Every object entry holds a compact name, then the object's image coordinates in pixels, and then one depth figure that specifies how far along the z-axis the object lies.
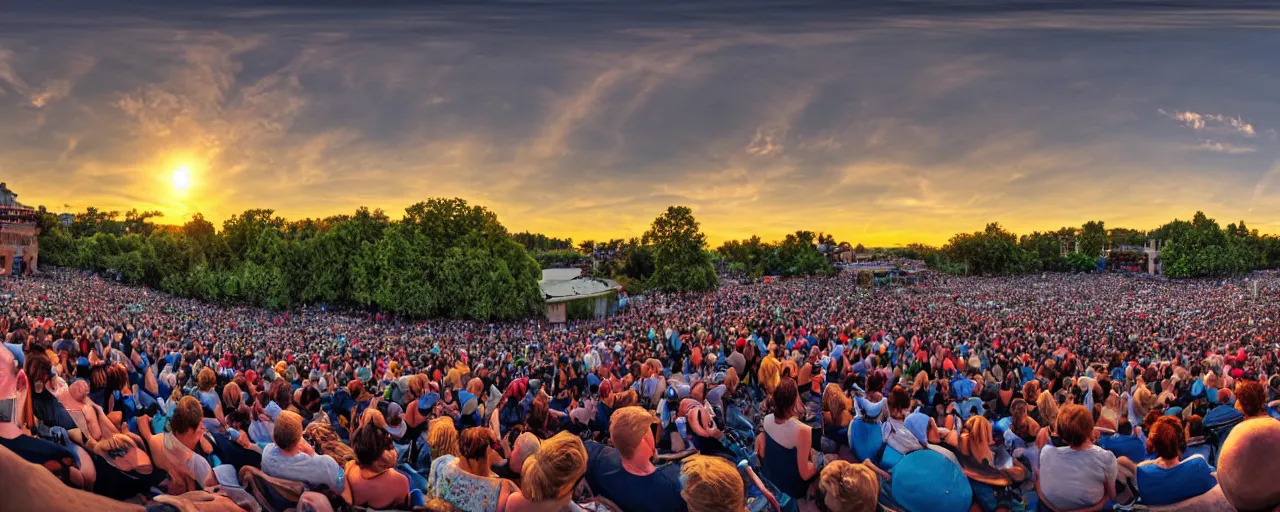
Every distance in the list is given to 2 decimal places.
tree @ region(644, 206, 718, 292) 42.12
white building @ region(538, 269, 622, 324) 35.88
